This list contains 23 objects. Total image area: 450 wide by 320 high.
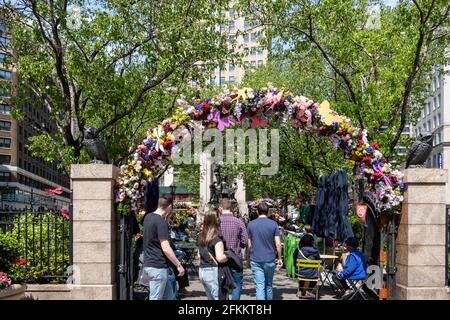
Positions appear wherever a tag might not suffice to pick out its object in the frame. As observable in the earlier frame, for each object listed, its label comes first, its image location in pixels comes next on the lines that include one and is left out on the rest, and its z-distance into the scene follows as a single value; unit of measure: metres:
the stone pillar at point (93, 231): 10.13
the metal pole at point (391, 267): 10.66
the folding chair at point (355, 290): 10.69
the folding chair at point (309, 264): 11.37
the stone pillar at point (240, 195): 68.75
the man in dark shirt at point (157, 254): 7.60
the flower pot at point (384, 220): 11.09
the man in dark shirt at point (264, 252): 8.93
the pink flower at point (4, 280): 8.88
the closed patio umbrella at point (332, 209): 11.49
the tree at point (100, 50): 15.43
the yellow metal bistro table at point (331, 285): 12.70
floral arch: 10.67
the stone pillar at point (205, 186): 54.08
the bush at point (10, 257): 9.77
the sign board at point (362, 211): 11.93
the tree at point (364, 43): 15.44
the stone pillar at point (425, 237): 10.15
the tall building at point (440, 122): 65.69
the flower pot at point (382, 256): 11.39
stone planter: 8.55
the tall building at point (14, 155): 76.25
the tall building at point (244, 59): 97.06
